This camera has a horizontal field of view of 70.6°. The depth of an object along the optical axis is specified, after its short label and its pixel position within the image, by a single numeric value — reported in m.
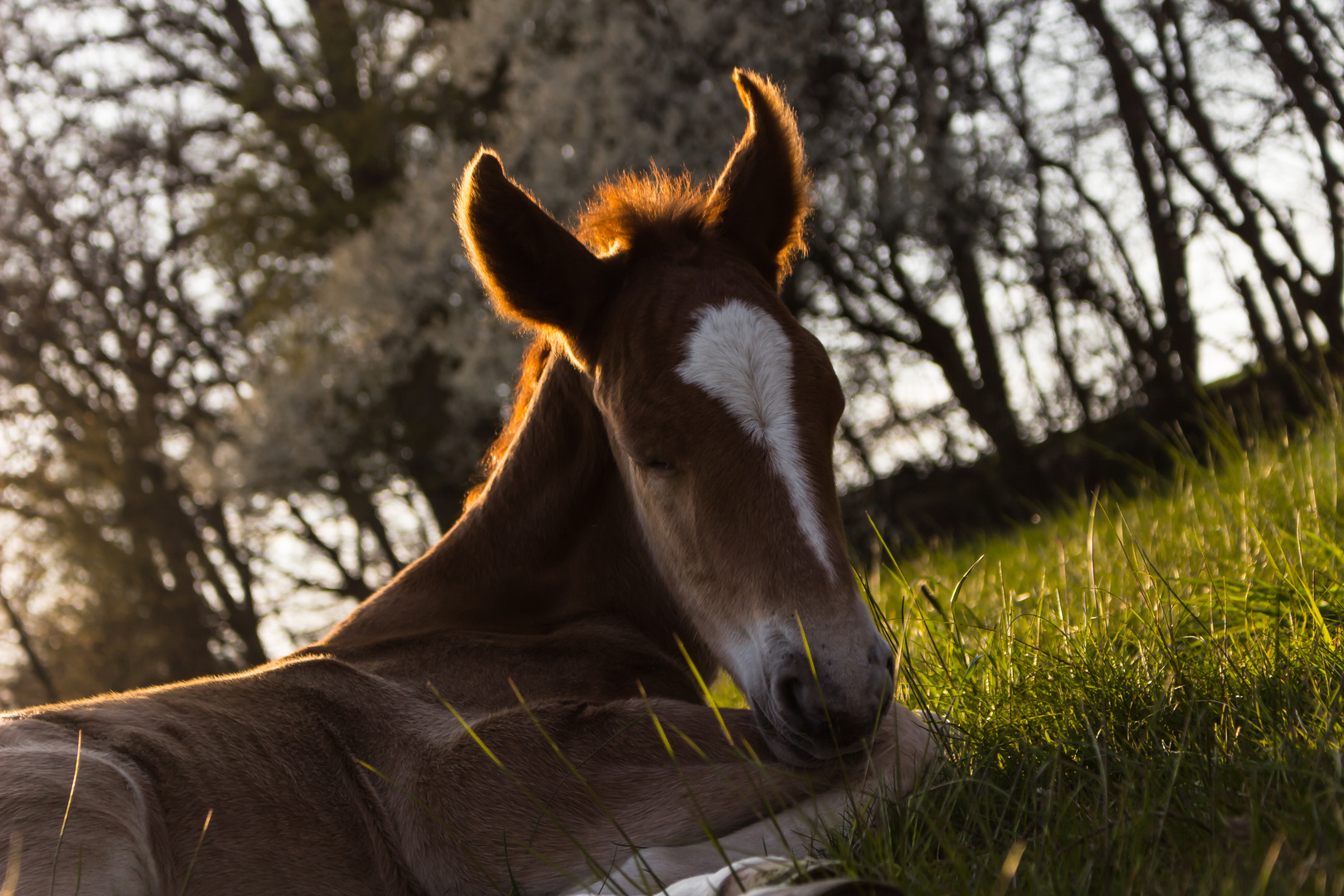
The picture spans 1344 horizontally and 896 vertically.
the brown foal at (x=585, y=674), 2.02
